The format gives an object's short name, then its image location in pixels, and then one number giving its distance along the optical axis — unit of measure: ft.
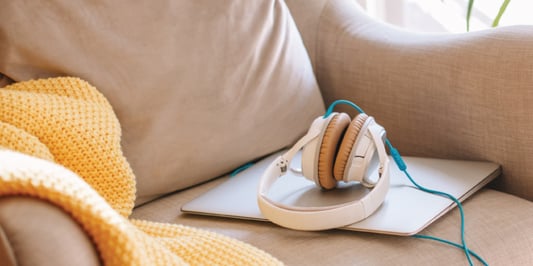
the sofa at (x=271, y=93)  4.50
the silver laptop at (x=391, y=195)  4.46
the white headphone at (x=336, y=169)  4.46
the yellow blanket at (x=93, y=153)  4.02
